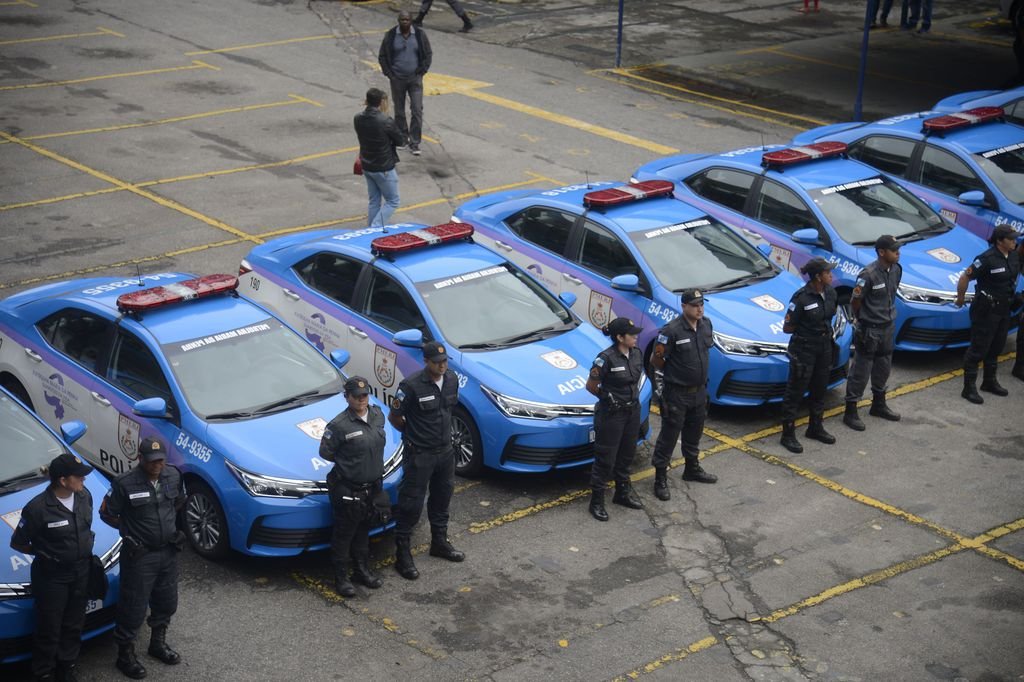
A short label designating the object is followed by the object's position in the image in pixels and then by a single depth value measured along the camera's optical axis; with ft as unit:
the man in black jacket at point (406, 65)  61.62
